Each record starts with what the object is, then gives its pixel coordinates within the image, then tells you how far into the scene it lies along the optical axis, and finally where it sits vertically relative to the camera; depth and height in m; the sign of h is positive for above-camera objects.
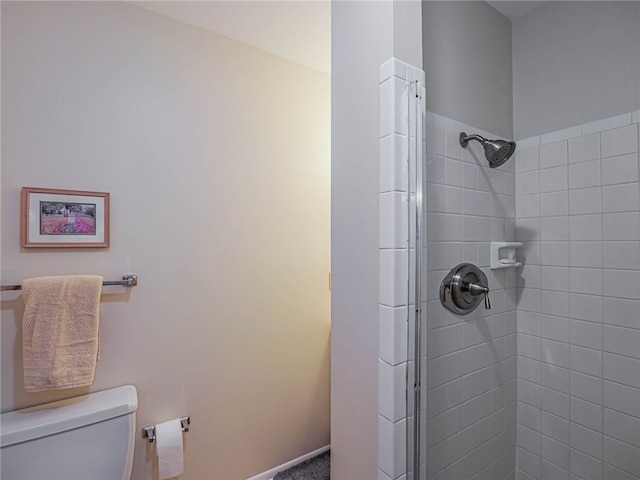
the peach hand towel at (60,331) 1.00 -0.29
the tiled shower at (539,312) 0.99 -0.25
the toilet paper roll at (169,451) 1.21 -0.82
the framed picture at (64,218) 1.07 +0.09
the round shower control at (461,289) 0.98 -0.15
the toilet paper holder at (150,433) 1.24 -0.77
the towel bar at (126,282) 1.17 -0.15
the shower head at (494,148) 1.00 +0.32
